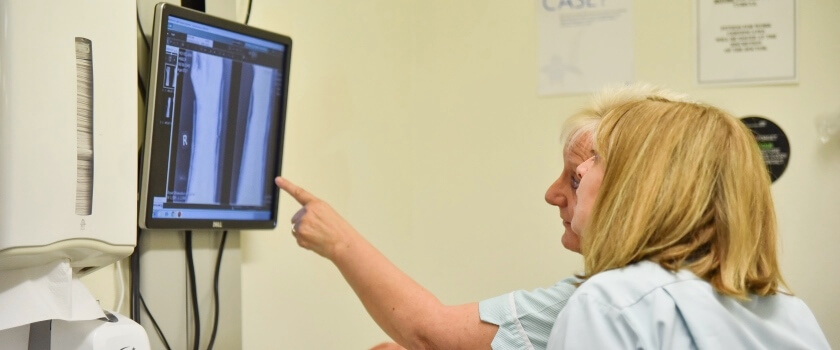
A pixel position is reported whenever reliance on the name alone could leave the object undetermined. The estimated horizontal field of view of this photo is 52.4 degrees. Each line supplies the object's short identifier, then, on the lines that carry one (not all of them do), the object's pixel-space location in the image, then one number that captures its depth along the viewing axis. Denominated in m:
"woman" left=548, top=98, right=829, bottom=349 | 1.08
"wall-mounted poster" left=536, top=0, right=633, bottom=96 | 2.38
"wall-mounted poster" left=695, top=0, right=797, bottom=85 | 2.27
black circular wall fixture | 2.27
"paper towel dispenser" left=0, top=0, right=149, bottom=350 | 1.04
